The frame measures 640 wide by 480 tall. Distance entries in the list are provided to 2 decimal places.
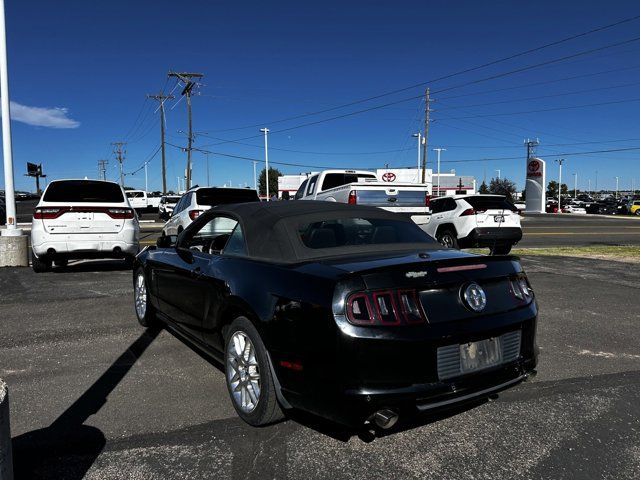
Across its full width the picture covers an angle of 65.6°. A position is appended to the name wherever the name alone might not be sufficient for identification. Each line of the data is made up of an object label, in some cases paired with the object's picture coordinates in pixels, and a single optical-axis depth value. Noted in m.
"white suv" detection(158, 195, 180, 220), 34.47
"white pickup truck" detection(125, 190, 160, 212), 40.06
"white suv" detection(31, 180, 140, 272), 8.95
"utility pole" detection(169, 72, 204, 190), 43.50
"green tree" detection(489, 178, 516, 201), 108.18
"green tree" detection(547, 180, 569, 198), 135.30
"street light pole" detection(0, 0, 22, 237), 10.84
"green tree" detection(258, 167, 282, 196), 110.81
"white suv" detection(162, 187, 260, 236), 11.48
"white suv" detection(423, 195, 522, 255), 12.84
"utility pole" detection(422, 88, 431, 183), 51.38
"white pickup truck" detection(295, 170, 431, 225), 12.70
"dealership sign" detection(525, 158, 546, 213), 59.19
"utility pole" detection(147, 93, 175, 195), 53.08
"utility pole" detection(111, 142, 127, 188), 98.44
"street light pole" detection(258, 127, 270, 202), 62.07
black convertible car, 2.66
